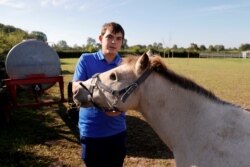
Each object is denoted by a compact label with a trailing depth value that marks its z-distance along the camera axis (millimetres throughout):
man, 2322
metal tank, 6189
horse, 1815
